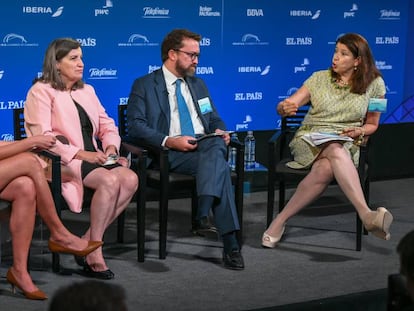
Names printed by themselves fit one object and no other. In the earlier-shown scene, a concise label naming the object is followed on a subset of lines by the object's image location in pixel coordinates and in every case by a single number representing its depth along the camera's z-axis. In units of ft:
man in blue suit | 14.84
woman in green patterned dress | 15.72
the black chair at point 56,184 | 13.64
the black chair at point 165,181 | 14.90
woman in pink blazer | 14.12
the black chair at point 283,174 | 16.08
